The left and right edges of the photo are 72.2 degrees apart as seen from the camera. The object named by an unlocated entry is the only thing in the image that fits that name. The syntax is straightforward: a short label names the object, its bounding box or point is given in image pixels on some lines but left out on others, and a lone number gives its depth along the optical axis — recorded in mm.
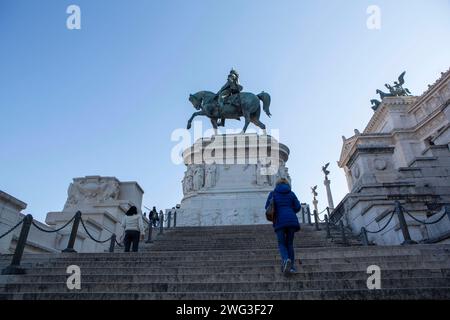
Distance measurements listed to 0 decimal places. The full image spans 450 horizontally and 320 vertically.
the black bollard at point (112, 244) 9512
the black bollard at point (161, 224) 12285
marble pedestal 15672
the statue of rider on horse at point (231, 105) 19281
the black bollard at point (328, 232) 10219
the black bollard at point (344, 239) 9352
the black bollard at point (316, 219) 11902
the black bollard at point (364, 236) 8366
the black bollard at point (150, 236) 11612
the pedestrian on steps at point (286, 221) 5367
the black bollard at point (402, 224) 7547
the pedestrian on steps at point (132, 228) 8820
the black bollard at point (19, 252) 6023
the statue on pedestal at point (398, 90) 48844
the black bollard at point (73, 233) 8062
